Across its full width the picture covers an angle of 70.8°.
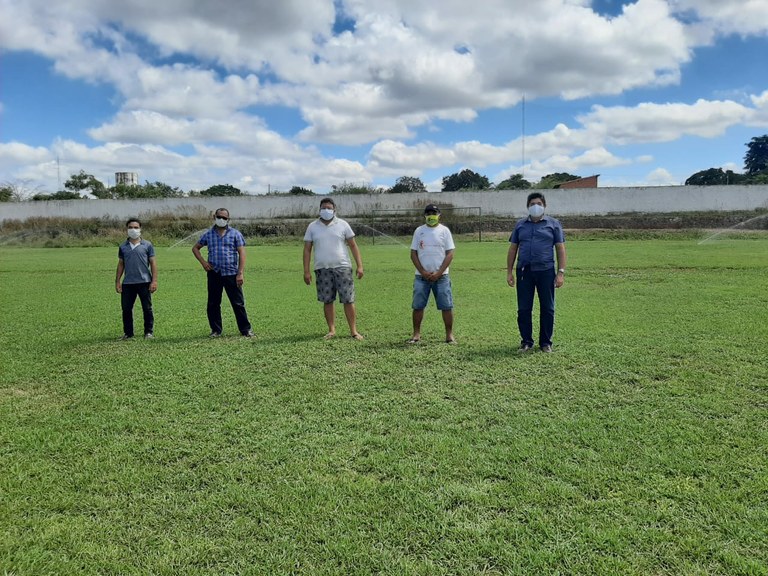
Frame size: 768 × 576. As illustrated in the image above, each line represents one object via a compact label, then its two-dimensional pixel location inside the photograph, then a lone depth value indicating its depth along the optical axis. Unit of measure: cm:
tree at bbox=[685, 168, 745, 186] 5464
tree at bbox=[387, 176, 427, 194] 5805
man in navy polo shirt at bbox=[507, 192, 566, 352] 610
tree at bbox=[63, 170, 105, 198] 5847
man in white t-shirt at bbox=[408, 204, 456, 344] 654
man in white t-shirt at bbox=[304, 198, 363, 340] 688
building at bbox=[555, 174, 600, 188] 5984
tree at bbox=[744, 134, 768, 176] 6875
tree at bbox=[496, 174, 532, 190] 5518
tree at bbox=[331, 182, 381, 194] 4984
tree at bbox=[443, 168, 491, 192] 6968
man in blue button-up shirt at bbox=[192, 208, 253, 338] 717
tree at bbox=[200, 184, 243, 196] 5869
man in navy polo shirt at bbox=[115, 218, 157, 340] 722
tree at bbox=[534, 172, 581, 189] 6594
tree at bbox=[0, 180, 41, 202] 5369
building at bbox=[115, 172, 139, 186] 7652
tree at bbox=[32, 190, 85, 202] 5569
